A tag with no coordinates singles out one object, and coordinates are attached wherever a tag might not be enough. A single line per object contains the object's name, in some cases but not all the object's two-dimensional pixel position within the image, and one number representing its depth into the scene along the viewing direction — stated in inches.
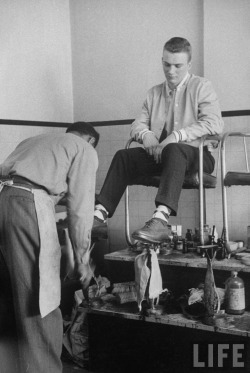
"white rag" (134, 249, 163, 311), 105.9
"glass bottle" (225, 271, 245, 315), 102.7
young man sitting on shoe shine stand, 107.7
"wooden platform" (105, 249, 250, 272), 106.0
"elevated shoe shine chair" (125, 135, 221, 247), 112.7
